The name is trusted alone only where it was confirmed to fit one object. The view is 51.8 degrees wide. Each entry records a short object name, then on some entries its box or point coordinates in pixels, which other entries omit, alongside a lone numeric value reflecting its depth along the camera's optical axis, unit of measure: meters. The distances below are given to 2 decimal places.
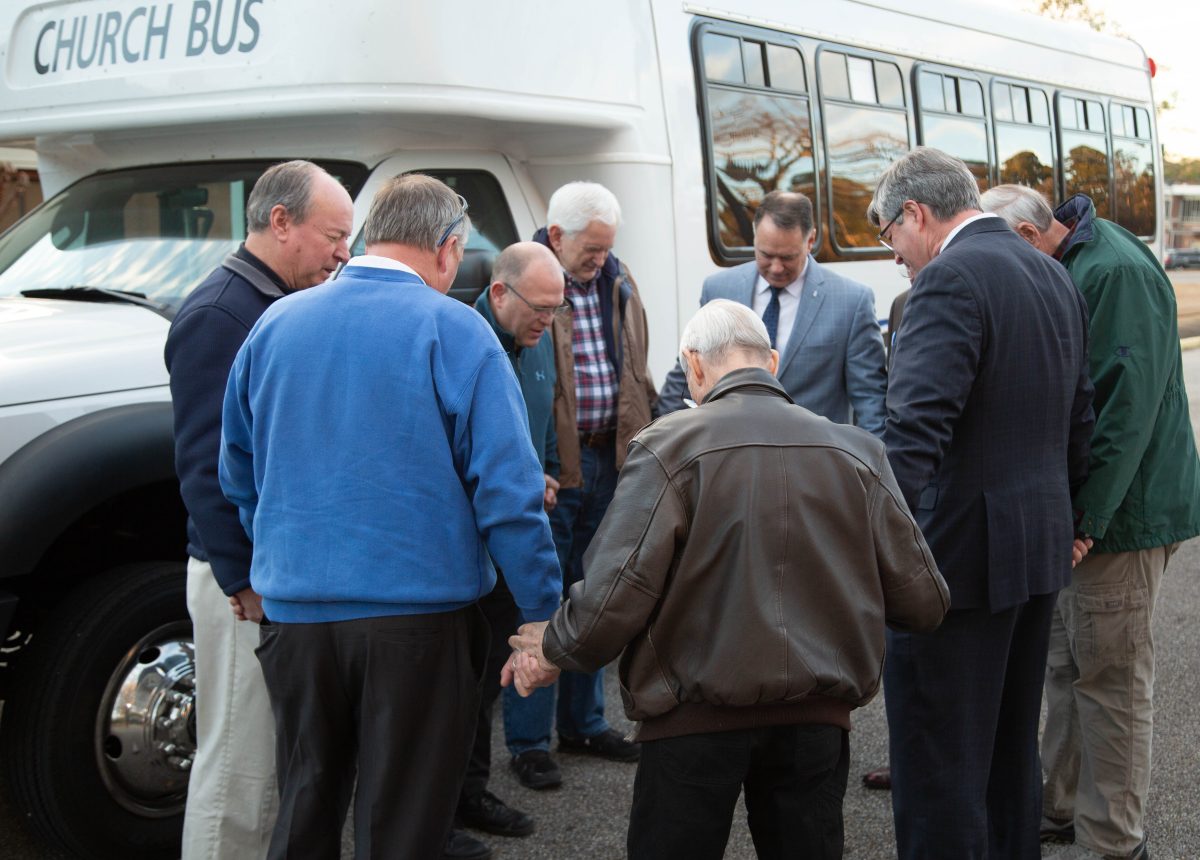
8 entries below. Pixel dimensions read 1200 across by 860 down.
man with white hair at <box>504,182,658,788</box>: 4.23
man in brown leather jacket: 2.37
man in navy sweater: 3.16
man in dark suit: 2.94
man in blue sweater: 2.58
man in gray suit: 4.25
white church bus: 3.55
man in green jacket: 3.38
